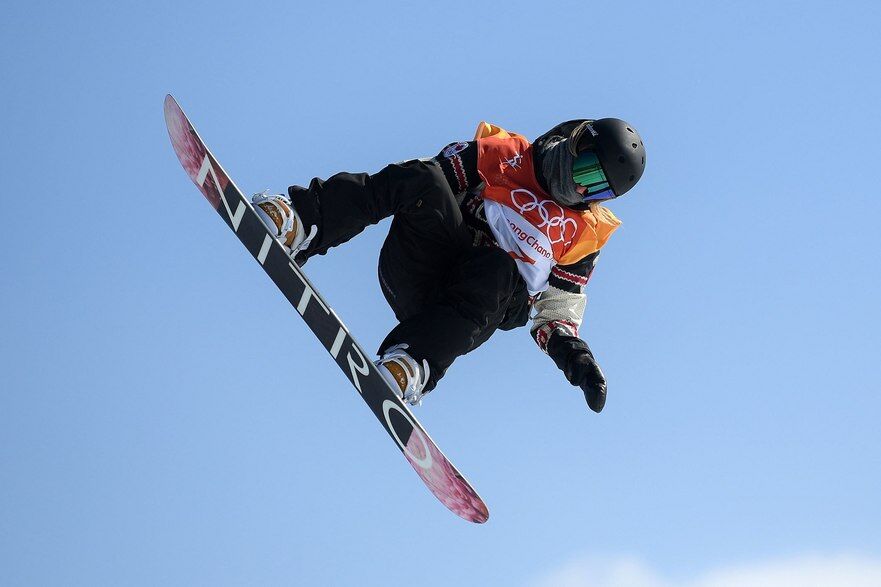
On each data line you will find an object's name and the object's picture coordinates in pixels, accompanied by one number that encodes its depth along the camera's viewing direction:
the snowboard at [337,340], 16.31
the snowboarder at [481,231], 16.56
